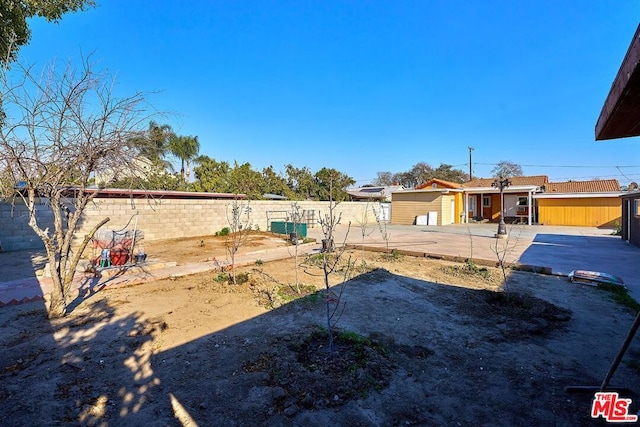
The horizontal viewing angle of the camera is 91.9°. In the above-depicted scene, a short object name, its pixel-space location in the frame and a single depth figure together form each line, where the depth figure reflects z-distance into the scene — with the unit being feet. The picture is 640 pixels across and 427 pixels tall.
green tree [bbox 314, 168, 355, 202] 104.99
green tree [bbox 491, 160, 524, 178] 139.10
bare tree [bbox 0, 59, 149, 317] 13.10
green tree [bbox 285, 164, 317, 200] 107.24
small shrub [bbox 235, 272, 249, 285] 20.30
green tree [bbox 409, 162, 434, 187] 155.36
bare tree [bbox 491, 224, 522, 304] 16.39
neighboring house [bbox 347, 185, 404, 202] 100.52
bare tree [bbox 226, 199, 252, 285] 49.65
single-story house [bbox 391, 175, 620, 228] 65.21
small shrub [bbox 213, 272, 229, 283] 20.52
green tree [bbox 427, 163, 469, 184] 147.30
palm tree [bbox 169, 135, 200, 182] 92.49
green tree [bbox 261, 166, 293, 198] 99.71
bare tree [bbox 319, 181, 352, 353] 10.51
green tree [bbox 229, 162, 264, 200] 79.05
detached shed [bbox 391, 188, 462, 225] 72.18
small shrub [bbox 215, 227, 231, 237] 49.03
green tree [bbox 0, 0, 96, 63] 15.14
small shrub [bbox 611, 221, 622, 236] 48.32
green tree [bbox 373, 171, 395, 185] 183.56
